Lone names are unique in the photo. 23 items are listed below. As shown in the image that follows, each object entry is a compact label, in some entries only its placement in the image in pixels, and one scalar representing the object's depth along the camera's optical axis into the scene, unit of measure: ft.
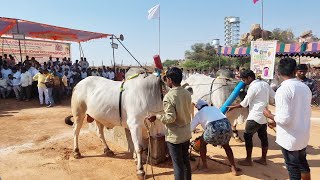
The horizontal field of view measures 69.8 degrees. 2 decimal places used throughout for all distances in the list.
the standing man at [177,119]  9.12
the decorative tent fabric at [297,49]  34.42
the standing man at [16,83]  34.54
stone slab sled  13.66
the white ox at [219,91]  17.13
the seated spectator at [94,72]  44.65
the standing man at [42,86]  33.16
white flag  30.70
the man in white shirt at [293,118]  8.31
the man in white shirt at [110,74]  47.69
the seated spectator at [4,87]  35.04
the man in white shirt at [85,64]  49.01
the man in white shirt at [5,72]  35.80
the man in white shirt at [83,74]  43.36
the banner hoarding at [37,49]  50.48
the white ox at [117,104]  12.33
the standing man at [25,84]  34.12
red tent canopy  31.85
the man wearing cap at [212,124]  11.01
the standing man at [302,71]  16.08
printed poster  22.32
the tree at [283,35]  119.36
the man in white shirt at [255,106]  12.97
